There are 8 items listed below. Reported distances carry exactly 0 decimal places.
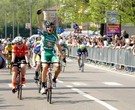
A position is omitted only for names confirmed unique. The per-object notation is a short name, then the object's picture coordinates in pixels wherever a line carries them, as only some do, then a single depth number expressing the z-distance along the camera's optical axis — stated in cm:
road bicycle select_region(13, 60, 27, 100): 1504
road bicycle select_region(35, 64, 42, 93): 1602
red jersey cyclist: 1534
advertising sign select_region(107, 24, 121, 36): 3781
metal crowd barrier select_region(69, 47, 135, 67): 2756
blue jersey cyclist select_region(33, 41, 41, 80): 1705
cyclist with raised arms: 1429
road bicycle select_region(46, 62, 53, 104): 1389
